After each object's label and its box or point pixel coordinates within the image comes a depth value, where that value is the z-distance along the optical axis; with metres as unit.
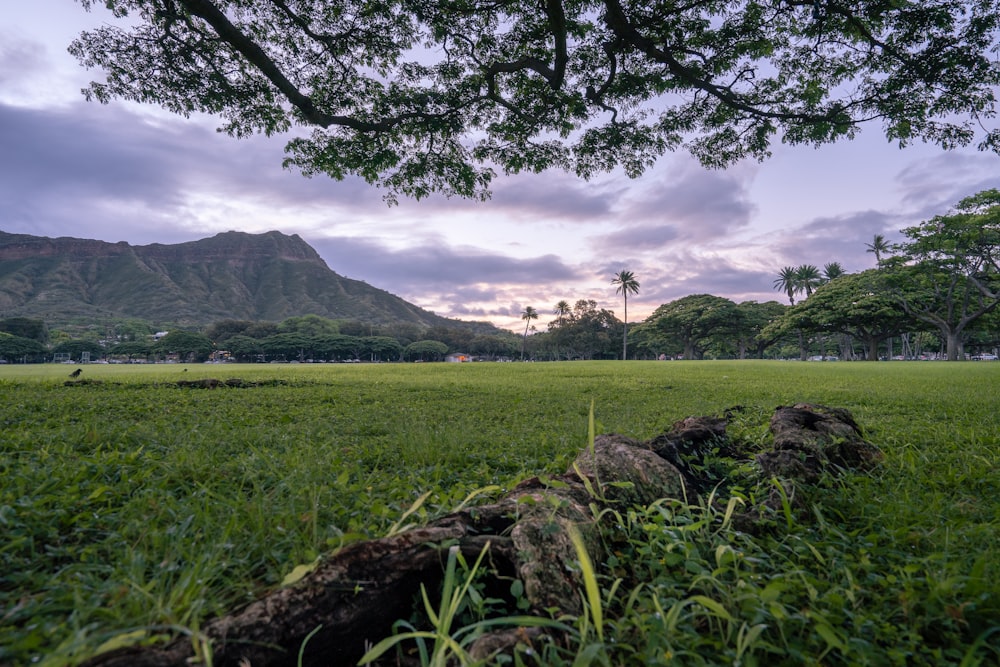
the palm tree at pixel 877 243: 56.27
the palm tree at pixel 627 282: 79.44
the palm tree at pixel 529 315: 105.31
